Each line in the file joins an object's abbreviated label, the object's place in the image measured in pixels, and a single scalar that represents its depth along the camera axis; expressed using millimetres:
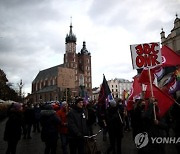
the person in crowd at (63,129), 4881
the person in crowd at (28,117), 8352
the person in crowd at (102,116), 6345
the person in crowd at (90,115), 6240
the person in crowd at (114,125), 4752
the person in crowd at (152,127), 3442
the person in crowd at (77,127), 3669
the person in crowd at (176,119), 4112
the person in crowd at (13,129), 4386
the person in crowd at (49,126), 4201
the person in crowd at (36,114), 9809
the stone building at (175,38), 24844
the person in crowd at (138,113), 4991
